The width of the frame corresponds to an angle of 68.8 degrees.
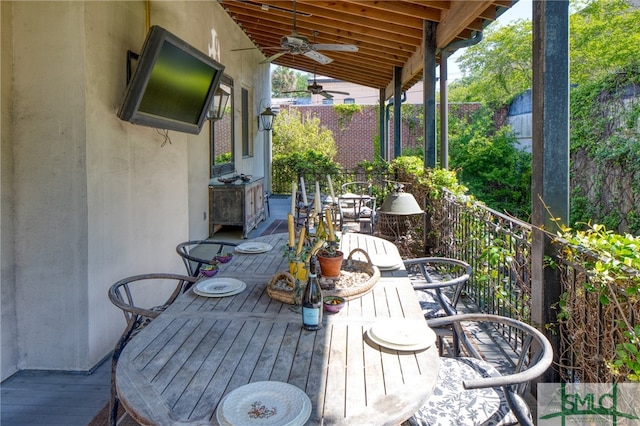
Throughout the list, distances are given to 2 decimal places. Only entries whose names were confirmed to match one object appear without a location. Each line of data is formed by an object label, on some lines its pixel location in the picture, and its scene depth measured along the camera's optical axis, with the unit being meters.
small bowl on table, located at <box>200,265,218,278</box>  2.53
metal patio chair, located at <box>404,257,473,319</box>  2.61
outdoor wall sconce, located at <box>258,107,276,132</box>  9.77
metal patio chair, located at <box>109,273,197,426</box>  2.02
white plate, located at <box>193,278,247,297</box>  2.18
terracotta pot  2.32
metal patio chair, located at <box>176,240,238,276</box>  3.04
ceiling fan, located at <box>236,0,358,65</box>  4.79
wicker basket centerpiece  2.13
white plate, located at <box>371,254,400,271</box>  2.67
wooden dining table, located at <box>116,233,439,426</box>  1.27
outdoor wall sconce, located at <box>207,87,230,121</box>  5.54
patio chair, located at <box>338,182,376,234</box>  6.27
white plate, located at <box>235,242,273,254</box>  3.10
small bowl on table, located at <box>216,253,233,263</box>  2.87
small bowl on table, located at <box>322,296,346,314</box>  1.96
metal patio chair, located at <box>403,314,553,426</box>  1.54
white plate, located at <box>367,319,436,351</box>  1.62
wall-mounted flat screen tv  2.98
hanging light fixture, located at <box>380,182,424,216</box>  3.00
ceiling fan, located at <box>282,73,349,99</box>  8.63
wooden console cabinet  6.86
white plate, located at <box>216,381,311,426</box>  1.19
